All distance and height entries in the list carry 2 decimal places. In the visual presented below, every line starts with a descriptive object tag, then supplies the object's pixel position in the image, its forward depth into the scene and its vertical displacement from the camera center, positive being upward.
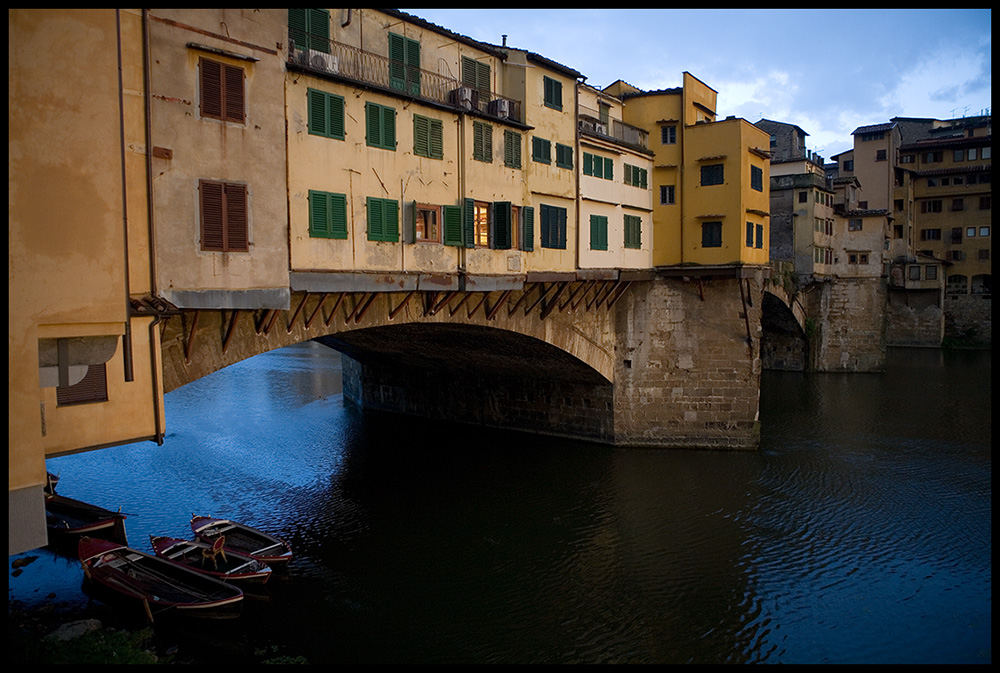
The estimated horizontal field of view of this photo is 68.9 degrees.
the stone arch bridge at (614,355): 25.73 -2.07
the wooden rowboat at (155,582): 14.45 -5.80
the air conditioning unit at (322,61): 16.33 +5.49
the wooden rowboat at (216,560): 16.03 -5.83
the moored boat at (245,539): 17.28 -5.81
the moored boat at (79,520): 18.11 -5.49
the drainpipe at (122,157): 11.12 +2.27
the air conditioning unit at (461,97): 20.08 +5.67
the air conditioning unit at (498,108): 21.45 +5.72
